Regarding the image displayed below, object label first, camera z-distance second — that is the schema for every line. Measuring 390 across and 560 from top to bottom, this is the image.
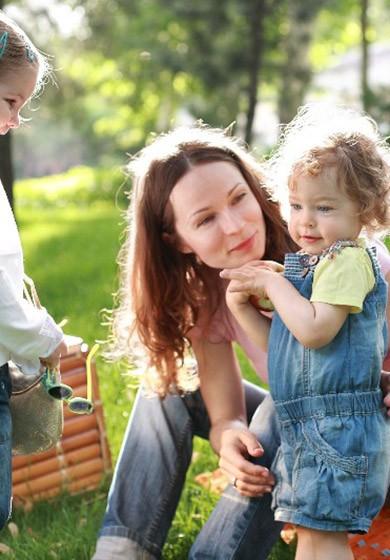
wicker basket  2.92
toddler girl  1.83
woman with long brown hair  2.25
